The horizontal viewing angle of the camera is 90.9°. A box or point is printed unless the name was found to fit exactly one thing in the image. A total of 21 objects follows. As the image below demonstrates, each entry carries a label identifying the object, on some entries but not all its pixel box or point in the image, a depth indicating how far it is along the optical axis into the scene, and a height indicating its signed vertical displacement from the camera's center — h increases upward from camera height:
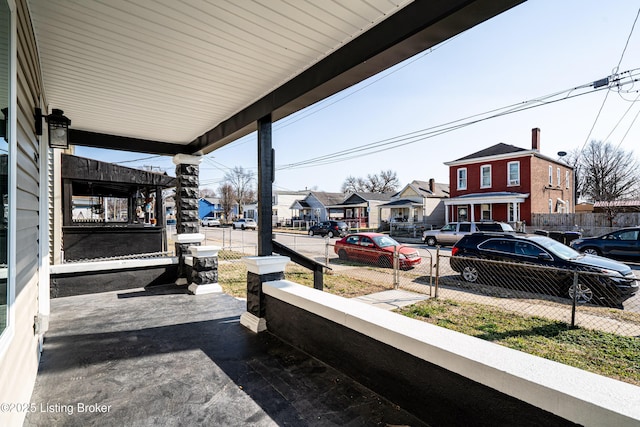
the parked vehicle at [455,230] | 14.37 -0.98
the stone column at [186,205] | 6.14 +0.14
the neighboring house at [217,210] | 52.65 +0.36
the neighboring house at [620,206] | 20.08 +0.27
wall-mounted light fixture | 3.73 +1.01
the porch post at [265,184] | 3.85 +0.35
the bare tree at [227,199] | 48.38 +2.01
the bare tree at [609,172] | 28.12 +3.55
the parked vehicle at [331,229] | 23.87 -1.34
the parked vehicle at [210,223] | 39.97 -1.40
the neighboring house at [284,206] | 44.62 +0.84
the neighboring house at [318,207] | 39.31 +0.63
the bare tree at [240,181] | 48.34 +4.80
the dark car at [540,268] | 5.64 -1.11
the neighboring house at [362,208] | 34.31 +0.38
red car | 9.41 -1.24
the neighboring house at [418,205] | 27.02 +0.52
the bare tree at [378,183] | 50.69 +4.70
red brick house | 19.72 +1.75
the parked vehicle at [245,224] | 33.38 -1.33
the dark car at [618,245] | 9.95 -1.14
